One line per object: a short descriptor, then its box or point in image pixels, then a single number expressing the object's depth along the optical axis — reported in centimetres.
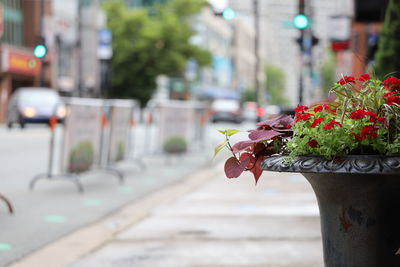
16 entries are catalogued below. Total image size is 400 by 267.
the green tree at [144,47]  5347
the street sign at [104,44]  3697
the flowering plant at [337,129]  311
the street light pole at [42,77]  3778
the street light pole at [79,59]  3809
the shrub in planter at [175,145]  1557
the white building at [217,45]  8912
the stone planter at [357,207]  312
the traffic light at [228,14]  2233
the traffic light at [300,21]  1658
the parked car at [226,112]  4697
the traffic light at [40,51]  1255
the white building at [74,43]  5481
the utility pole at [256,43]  2253
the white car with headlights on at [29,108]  2930
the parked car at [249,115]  6221
